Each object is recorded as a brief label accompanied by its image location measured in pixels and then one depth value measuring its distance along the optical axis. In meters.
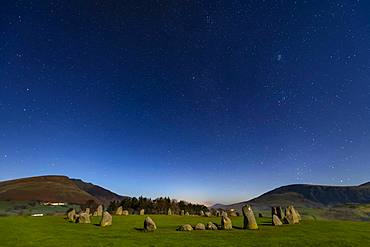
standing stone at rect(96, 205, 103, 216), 49.56
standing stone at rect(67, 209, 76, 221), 40.47
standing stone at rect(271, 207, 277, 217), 39.88
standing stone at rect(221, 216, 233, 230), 30.94
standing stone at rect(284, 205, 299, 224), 36.12
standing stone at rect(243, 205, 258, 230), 30.73
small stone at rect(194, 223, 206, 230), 30.14
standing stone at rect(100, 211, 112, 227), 33.51
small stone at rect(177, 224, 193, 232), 29.33
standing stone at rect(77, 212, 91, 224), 36.86
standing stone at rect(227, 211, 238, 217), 52.05
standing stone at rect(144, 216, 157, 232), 28.94
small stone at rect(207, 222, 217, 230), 30.69
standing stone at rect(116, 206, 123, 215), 53.26
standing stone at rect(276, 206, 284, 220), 39.27
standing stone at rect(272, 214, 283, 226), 33.84
